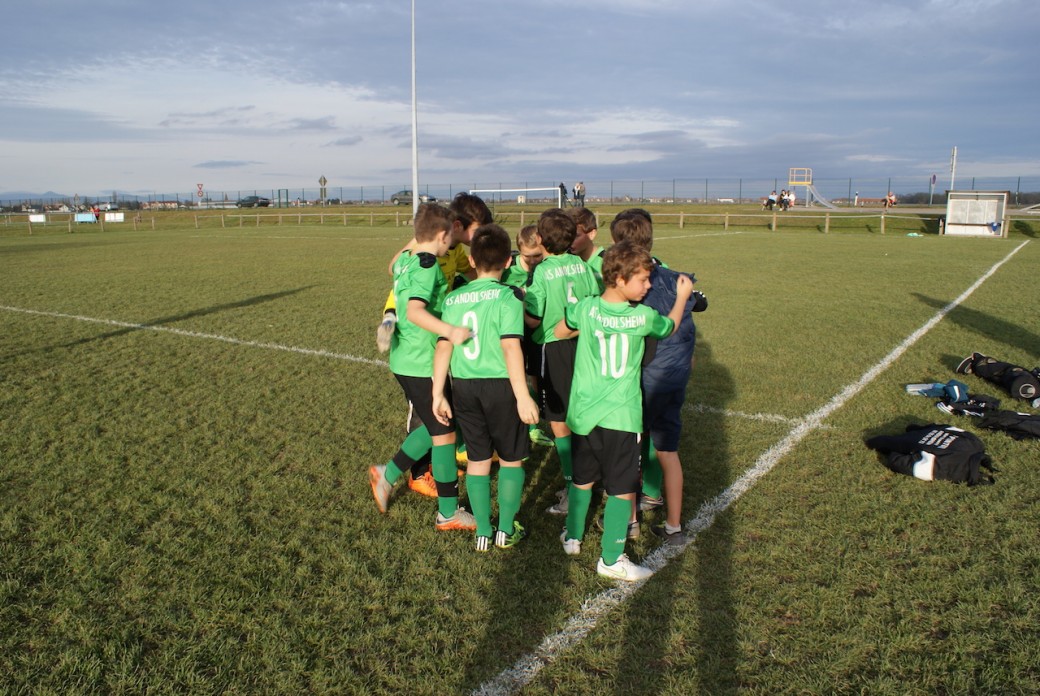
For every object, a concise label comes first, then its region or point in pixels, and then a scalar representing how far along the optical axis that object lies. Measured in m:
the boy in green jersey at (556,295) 3.79
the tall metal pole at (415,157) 27.94
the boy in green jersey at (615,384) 3.03
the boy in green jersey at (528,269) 4.10
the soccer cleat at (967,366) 6.69
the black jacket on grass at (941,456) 4.30
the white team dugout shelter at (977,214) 26.48
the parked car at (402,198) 63.38
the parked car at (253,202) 63.00
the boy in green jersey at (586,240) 4.34
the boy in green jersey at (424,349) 3.42
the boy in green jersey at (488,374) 3.22
